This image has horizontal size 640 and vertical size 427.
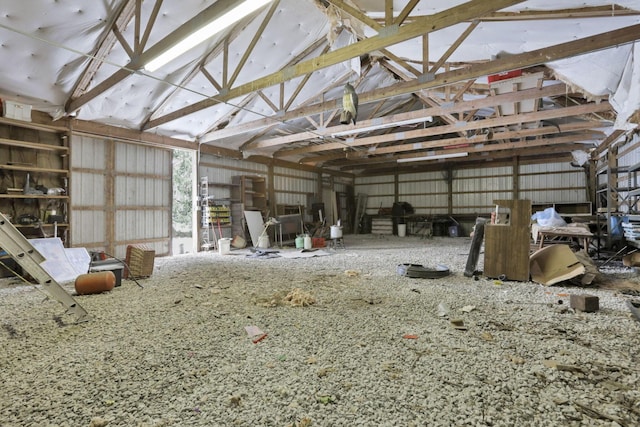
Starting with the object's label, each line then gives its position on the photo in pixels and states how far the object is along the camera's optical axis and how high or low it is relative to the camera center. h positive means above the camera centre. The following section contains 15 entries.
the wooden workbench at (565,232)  5.10 -0.30
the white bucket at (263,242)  9.05 -0.75
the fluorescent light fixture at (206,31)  3.01 +2.09
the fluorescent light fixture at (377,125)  6.86 +2.20
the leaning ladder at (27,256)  2.51 -0.32
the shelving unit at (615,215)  6.02 -0.01
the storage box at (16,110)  5.17 +1.86
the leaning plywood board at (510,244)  4.39 -0.43
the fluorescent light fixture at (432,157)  10.62 +2.14
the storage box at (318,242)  9.28 -0.78
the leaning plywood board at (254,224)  9.62 -0.23
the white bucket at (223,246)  8.21 -0.78
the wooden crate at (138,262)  5.03 -0.74
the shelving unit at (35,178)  5.33 +0.75
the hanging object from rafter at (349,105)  4.63 +1.70
